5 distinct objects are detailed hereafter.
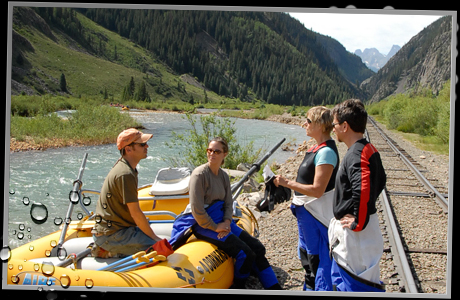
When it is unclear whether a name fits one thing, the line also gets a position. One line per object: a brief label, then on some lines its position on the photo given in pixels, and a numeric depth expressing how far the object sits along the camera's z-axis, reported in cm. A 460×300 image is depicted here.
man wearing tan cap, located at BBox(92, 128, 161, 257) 319
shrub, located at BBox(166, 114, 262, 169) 1075
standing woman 310
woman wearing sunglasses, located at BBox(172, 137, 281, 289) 345
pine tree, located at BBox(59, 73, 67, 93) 3153
